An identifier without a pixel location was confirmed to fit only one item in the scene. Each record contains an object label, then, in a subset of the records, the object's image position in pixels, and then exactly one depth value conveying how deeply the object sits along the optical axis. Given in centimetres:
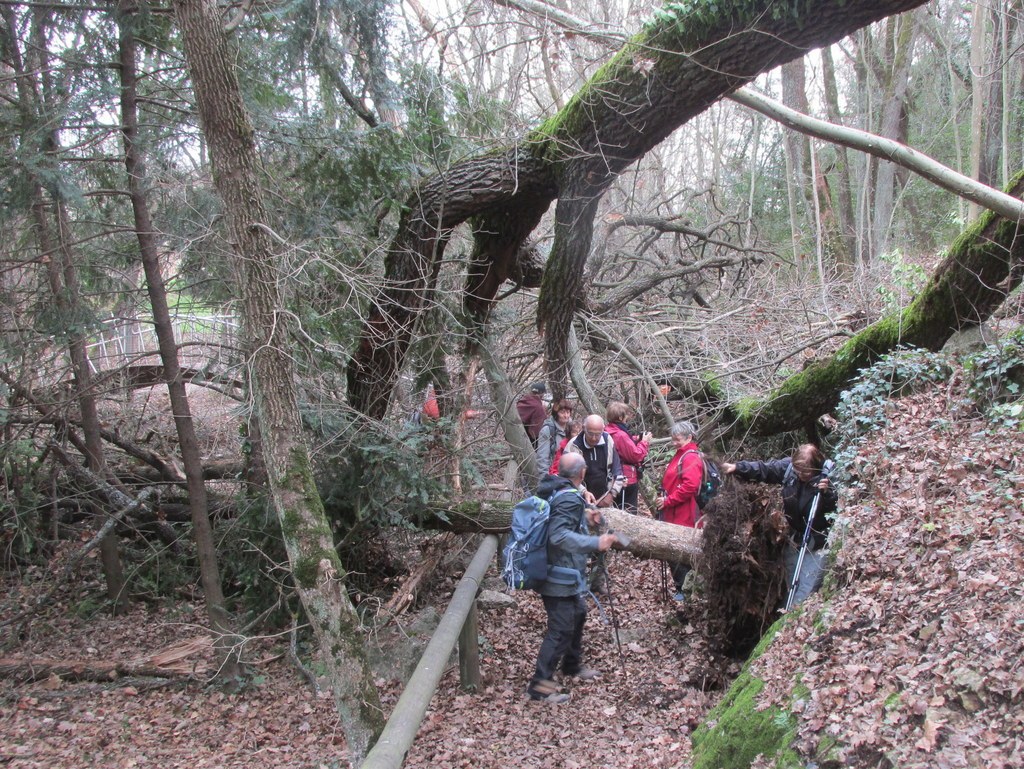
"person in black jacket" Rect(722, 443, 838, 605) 568
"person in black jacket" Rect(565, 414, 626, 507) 759
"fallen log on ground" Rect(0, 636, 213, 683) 672
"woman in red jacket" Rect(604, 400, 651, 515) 793
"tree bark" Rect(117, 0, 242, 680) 623
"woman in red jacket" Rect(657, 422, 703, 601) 725
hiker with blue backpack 563
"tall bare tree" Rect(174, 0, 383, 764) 470
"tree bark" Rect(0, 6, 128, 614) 615
